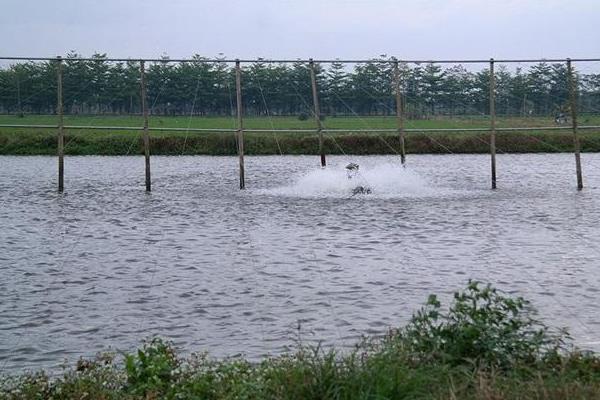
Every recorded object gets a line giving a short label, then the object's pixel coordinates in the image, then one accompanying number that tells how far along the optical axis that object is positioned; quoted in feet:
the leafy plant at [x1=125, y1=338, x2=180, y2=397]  21.57
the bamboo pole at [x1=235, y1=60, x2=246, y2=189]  74.74
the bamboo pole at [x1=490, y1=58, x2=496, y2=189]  76.43
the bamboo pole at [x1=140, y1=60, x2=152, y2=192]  73.41
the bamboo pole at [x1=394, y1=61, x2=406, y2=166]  78.26
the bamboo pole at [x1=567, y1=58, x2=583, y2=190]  75.56
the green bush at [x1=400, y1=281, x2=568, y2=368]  22.95
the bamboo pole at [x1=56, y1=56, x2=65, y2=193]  71.92
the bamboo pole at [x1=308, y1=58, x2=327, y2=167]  79.10
